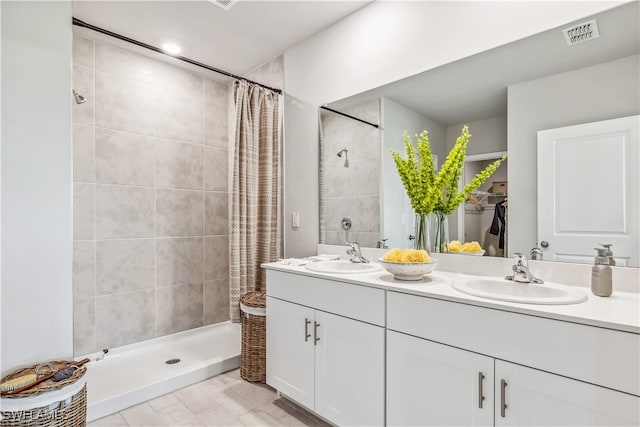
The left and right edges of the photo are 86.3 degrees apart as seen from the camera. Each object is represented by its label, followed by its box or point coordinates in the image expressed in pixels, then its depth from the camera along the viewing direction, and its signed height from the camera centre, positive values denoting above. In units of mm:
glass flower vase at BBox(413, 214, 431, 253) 1879 -111
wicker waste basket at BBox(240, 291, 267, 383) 2238 -834
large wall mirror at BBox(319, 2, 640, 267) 1327 +376
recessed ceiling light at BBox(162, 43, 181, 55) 2662 +1314
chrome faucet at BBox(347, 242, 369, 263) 2047 -247
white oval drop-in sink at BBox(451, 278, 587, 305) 1121 -295
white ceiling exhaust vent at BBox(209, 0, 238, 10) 2133 +1328
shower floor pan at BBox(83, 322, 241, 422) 1996 -1079
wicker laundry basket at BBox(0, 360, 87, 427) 1276 -734
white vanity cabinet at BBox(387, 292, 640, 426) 958 -507
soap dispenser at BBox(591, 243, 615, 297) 1225 -241
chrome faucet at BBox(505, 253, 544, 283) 1413 -247
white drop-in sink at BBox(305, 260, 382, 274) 1870 -305
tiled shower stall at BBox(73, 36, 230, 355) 2525 +126
